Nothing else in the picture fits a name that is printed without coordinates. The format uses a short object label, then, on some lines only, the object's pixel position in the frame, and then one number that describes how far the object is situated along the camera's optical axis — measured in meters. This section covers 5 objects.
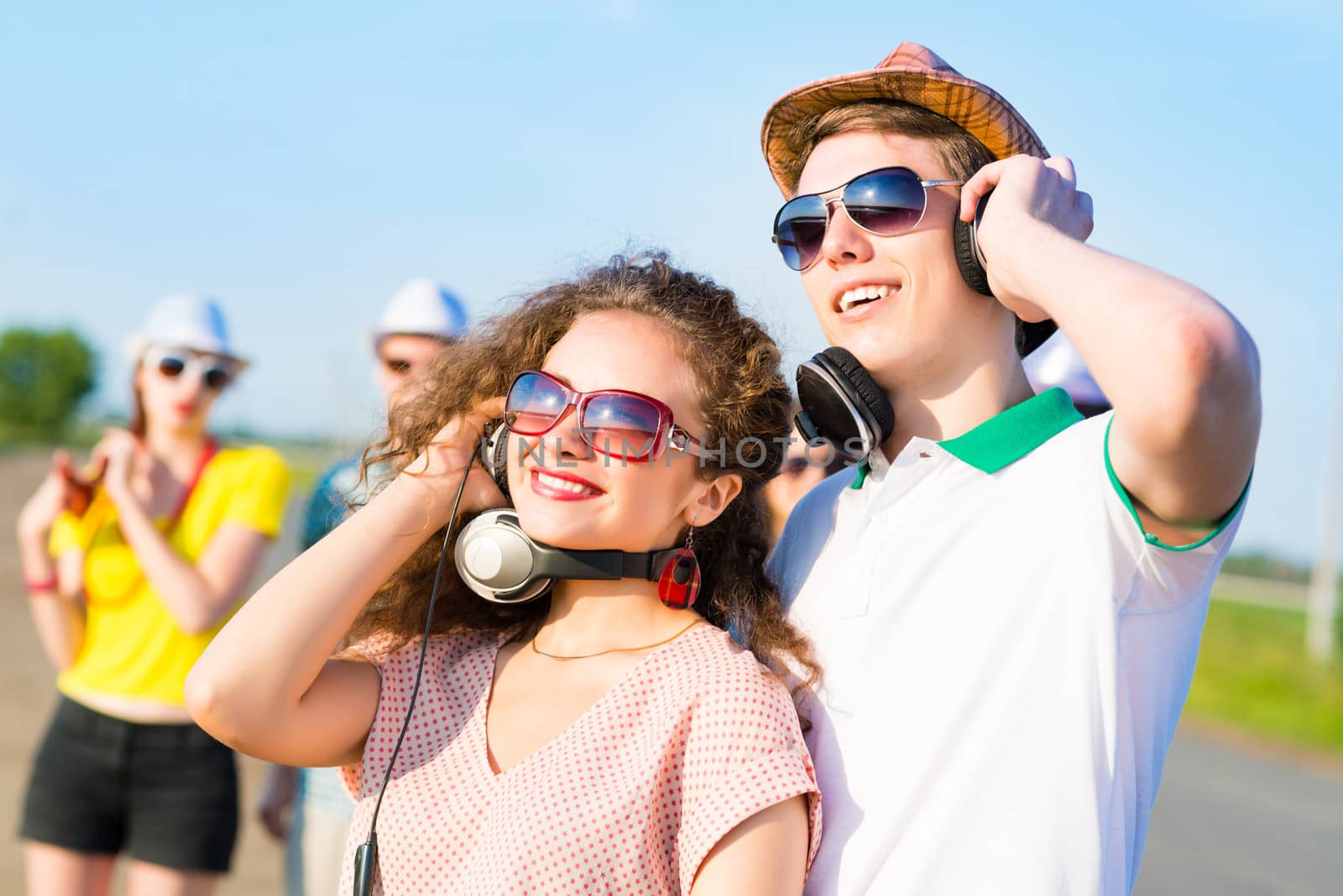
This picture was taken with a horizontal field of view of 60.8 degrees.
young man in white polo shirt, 1.52
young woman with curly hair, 1.78
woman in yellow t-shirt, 4.00
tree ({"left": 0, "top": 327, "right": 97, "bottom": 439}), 60.34
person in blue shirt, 3.89
